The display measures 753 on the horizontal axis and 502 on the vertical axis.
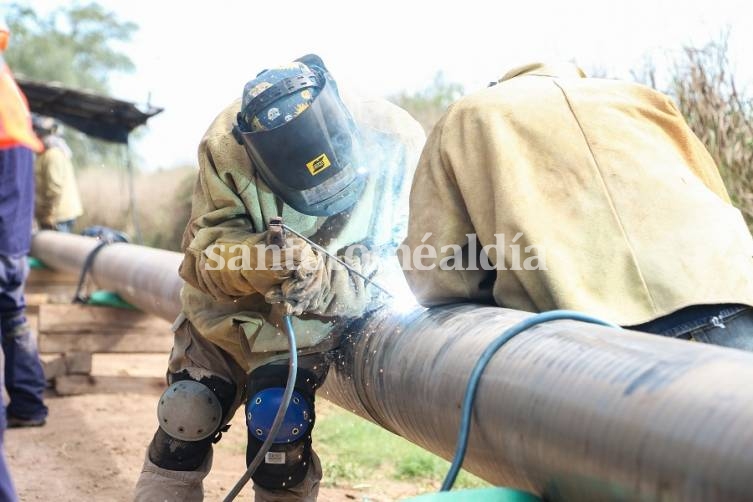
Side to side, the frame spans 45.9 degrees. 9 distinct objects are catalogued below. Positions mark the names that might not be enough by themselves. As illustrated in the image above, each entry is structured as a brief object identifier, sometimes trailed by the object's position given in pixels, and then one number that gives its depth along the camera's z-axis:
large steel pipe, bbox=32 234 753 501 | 1.36
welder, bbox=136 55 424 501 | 2.83
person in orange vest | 5.24
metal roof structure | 9.37
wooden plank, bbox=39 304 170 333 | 6.77
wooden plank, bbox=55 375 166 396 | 6.73
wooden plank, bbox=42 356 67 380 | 6.65
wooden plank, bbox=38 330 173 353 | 6.74
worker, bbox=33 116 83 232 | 10.02
